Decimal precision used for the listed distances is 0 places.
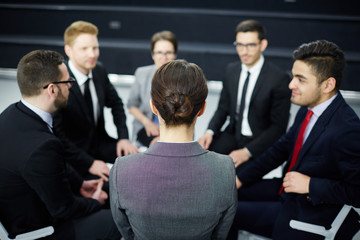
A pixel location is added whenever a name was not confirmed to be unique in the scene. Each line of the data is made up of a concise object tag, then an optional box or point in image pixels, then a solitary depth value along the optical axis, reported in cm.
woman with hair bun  102
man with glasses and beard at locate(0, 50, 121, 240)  134
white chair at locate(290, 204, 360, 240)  141
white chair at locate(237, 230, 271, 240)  175
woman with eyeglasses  259
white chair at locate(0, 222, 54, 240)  135
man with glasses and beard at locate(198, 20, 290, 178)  233
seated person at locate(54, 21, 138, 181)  208
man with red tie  146
